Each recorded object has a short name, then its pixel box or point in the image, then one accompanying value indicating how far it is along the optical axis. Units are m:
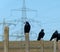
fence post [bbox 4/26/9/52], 11.56
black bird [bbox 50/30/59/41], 15.23
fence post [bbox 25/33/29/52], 11.68
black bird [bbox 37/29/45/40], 16.66
